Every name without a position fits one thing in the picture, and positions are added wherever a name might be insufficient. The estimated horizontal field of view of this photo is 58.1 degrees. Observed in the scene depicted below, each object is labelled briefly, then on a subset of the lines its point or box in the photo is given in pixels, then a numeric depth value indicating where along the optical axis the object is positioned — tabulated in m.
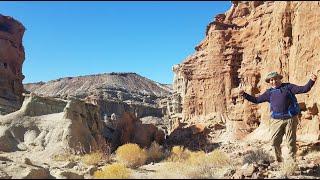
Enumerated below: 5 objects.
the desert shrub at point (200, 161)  7.89
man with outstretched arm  5.95
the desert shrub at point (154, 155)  14.27
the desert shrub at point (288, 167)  5.71
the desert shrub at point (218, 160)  8.33
